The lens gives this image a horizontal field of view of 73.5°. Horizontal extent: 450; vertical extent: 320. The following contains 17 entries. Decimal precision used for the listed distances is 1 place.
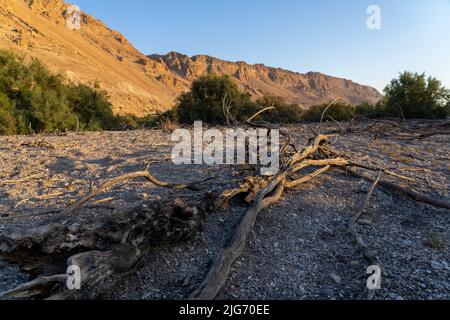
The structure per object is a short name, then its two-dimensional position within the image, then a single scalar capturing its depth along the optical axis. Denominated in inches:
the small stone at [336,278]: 73.1
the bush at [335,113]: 497.7
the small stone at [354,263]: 79.4
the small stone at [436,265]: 76.5
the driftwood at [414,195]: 115.0
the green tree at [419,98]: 430.6
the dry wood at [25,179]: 139.2
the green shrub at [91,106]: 462.0
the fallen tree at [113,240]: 62.4
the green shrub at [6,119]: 343.0
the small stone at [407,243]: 88.9
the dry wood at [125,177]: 93.1
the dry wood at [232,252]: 64.1
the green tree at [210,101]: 469.1
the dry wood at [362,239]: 77.1
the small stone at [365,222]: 103.4
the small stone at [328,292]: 68.1
